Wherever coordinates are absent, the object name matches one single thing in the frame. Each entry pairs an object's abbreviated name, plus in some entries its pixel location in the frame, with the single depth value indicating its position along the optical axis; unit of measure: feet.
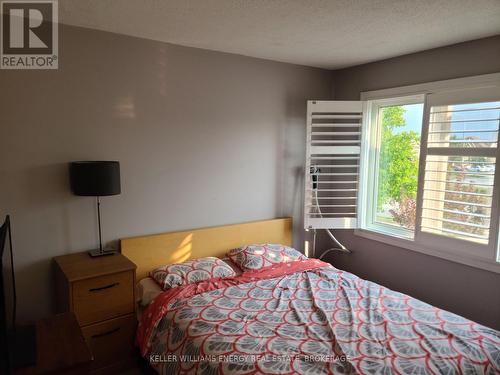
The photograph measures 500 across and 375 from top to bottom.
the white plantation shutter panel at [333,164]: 11.55
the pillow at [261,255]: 9.82
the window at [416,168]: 8.83
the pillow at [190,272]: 8.57
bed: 5.74
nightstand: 7.41
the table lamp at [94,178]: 7.82
